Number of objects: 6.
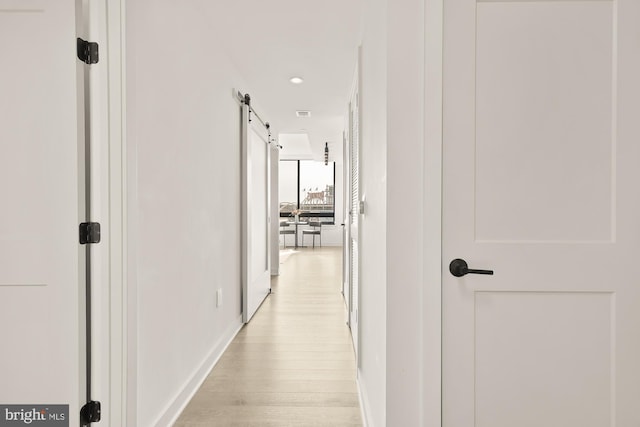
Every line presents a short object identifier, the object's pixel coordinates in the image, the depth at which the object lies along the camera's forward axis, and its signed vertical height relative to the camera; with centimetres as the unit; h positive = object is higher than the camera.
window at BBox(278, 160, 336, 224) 1078 +51
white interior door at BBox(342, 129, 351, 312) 369 -36
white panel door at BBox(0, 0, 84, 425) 139 -2
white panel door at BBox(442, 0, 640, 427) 130 -2
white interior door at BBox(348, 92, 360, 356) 311 -15
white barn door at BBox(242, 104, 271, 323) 348 -17
